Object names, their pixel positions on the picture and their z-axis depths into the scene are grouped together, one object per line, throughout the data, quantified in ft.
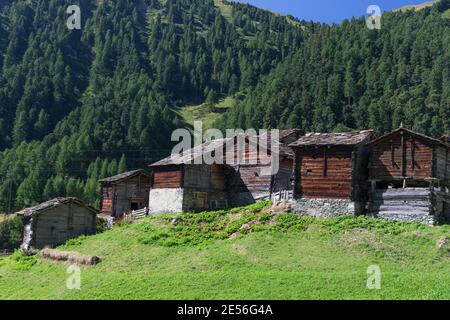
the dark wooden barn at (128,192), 195.11
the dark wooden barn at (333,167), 130.41
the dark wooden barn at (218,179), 162.91
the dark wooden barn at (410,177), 123.03
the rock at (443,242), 103.93
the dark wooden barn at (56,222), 150.82
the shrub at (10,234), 252.77
